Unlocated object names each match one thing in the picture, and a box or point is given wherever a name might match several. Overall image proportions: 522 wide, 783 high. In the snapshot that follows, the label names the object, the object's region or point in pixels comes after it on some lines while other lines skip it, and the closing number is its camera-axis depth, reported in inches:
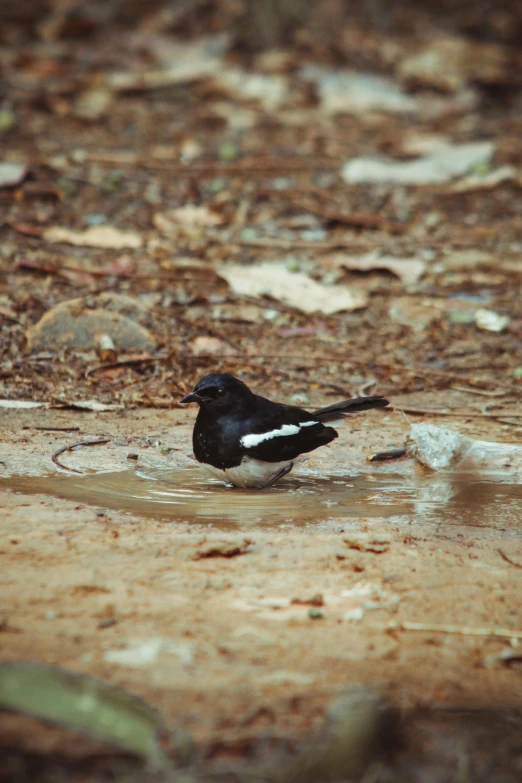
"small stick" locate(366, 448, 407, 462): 420.0
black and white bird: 374.6
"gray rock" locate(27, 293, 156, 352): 532.1
